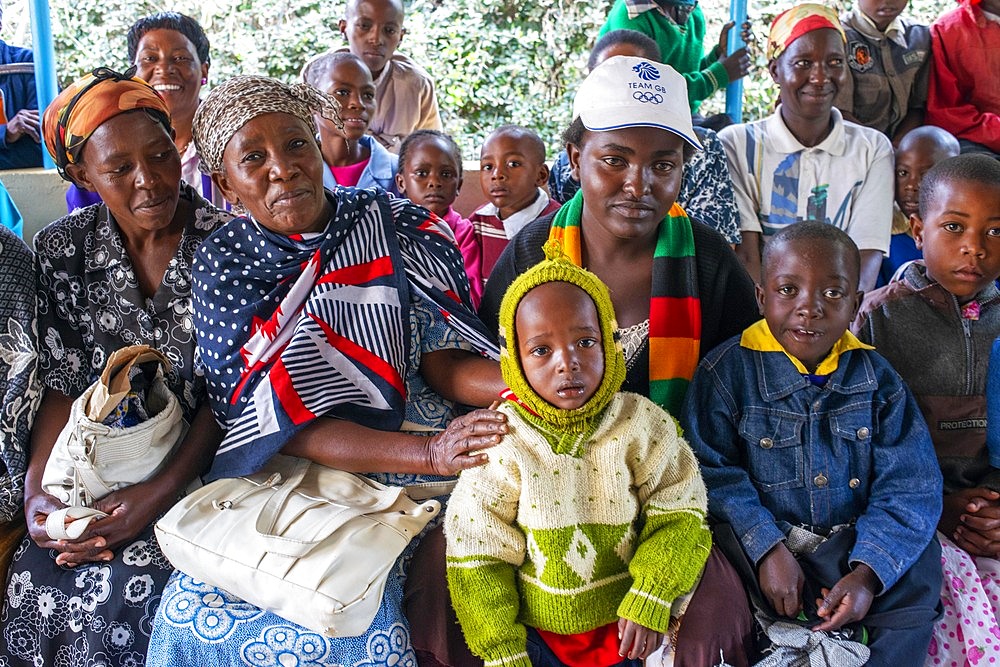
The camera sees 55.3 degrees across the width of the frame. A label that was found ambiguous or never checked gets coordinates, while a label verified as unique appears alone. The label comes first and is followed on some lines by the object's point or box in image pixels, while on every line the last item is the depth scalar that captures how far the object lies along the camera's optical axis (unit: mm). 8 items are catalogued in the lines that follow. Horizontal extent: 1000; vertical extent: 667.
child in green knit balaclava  2219
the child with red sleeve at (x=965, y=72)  4750
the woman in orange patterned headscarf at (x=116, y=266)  2799
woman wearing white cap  2713
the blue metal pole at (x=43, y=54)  4668
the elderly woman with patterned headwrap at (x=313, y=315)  2607
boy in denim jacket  2367
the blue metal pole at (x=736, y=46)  5086
